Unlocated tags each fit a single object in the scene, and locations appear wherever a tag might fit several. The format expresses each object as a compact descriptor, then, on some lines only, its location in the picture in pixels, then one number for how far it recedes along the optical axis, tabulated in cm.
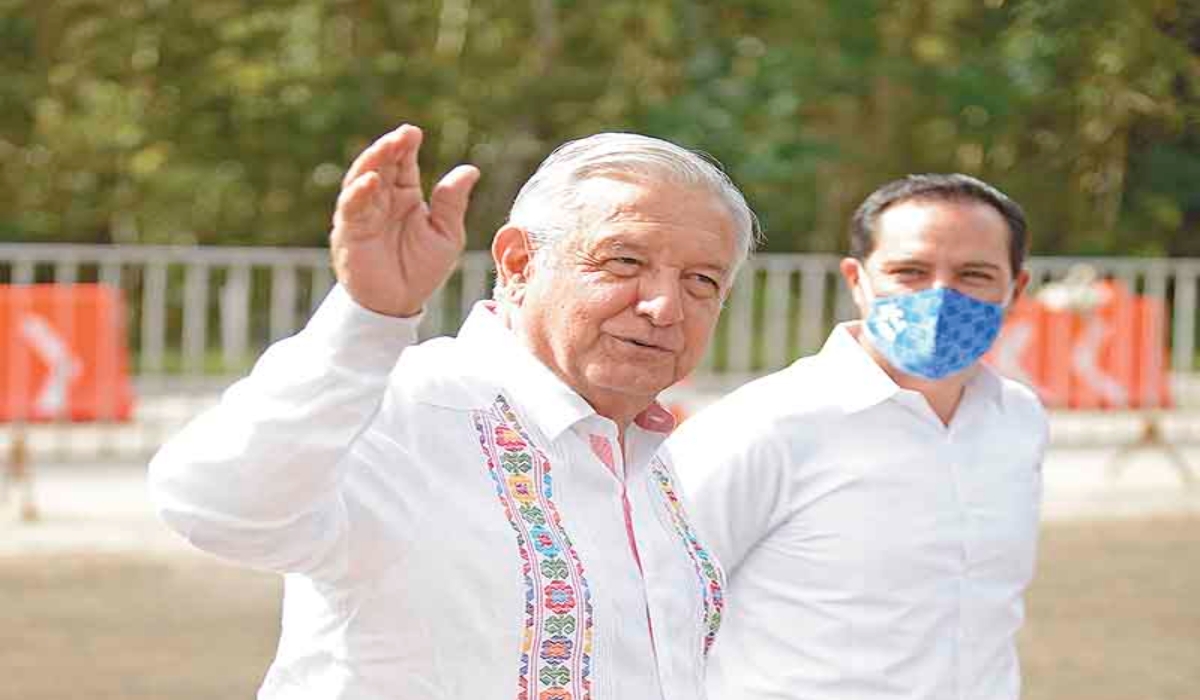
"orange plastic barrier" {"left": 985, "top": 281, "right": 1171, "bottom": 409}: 1430
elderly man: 219
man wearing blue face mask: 373
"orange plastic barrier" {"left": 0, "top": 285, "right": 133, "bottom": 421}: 1197
